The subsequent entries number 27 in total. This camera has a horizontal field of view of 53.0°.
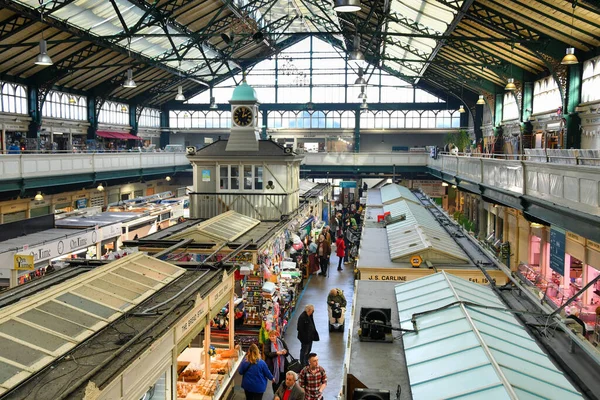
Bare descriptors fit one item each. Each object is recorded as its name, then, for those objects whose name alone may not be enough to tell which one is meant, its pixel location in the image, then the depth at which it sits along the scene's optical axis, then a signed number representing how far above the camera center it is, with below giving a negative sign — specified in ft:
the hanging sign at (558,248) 48.88 -7.92
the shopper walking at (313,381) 28.37 -10.71
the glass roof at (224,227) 43.11 -5.59
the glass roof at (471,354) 15.69 -6.04
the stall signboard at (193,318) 22.25 -6.42
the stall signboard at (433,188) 132.36 -7.47
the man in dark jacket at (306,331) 39.68 -11.67
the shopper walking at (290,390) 26.61 -10.56
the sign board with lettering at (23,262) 38.81 -6.78
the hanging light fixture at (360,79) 92.38 +11.68
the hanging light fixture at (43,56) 60.03 +10.12
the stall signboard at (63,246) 39.07 -6.52
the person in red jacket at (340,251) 76.23 -12.25
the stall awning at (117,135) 135.05 +4.99
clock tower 63.57 +3.84
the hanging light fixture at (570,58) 58.65 +9.27
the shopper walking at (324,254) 71.31 -11.83
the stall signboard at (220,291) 27.53 -6.58
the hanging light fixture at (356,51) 65.78 +11.37
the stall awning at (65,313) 16.44 -5.28
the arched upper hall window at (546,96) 84.97 +8.54
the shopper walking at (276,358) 35.86 -12.17
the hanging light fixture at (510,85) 83.99 +9.67
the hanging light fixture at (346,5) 34.83 +8.74
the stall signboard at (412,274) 32.24 -6.49
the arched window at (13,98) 99.66 +10.08
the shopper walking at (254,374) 30.63 -11.22
